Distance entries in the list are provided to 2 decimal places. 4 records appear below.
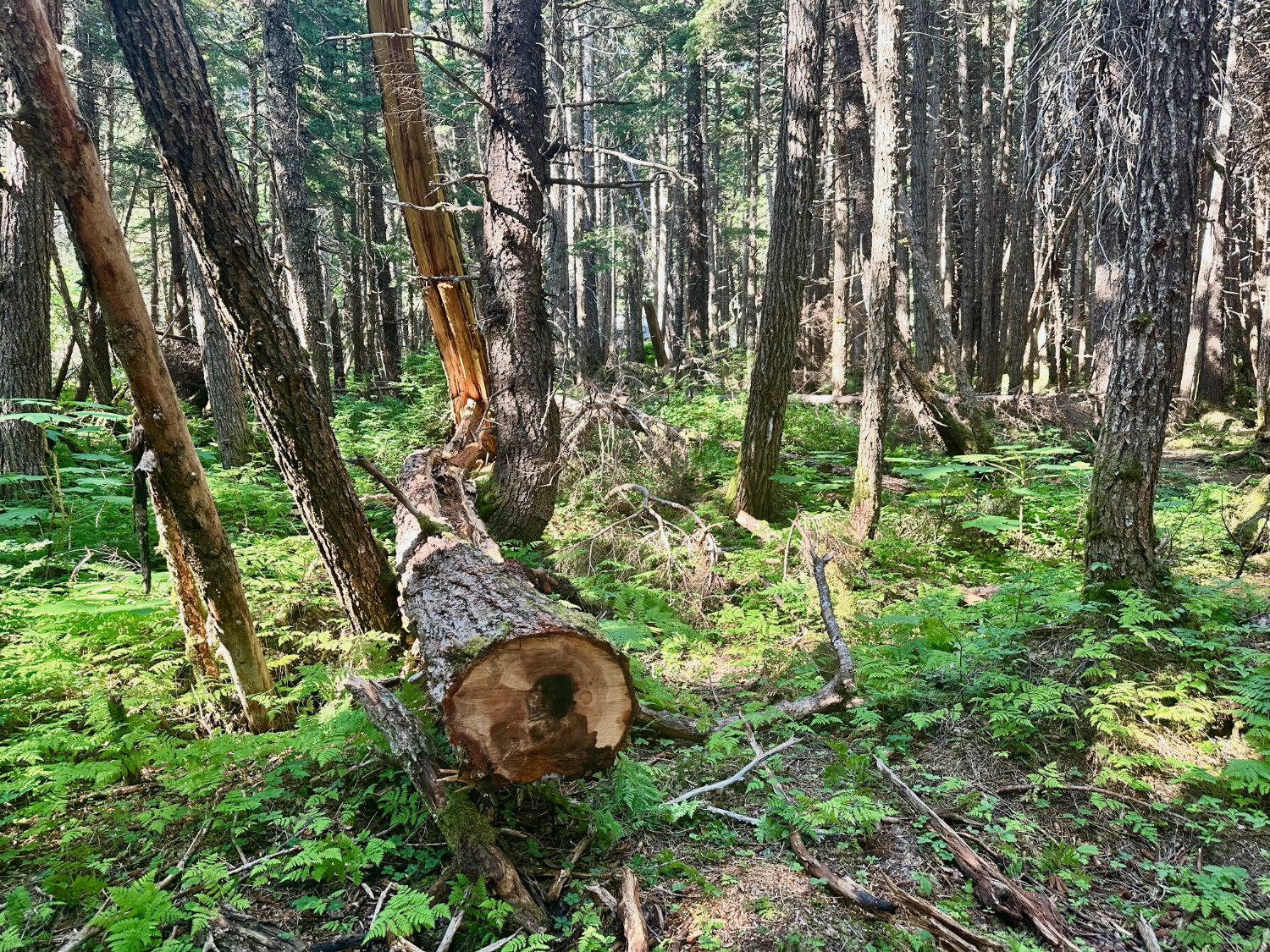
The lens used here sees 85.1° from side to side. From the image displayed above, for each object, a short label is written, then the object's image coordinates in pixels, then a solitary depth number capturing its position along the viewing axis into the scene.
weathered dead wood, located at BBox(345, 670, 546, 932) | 2.68
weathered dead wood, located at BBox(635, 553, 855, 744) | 3.97
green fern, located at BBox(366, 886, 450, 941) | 2.39
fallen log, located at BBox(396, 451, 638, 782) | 2.79
